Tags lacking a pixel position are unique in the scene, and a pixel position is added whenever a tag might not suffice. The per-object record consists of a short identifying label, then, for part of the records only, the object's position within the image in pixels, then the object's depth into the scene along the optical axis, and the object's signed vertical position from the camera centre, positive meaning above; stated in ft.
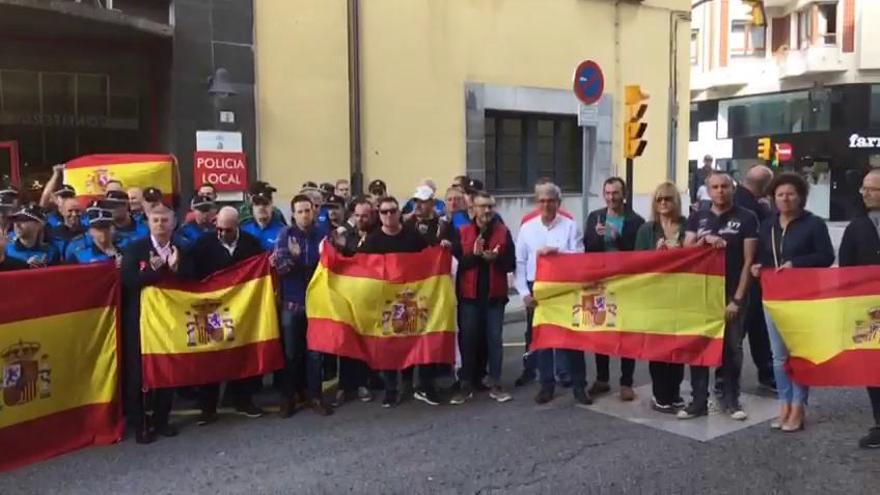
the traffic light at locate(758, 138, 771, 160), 83.15 +5.23
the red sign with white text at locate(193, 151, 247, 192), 37.01 +1.58
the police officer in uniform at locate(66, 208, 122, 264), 19.85 -0.93
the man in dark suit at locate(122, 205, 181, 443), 19.26 -2.16
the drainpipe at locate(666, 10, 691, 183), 57.26 +7.37
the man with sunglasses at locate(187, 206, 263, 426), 20.54 -1.34
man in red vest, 22.48 -2.28
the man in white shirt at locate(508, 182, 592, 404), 21.80 -1.26
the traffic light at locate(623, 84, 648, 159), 38.83 +3.62
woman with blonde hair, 20.47 -1.00
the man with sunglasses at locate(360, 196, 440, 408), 21.63 -1.07
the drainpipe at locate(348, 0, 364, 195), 42.39 +5.56
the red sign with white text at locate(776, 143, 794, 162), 109.40 +6.62
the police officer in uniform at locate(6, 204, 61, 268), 19.92 -0.95
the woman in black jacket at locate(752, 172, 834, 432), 18.90 -1.13
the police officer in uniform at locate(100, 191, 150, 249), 21.20 -0.44
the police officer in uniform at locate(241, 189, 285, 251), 23.82 -0.55
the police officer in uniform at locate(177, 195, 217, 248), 23.64 -0.49
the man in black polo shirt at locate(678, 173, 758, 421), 19.77 -1.36
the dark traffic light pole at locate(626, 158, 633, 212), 42.11 +1.45
